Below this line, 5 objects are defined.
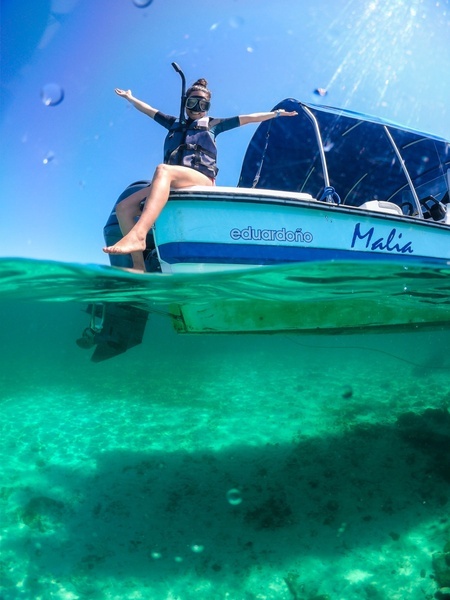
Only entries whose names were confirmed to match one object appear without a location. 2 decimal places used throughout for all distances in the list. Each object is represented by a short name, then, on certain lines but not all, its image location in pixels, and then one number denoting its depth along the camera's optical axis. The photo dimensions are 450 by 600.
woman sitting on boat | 5.37
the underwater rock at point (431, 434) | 7.75
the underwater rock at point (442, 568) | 5.07
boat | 5.43
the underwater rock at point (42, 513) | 6.52
